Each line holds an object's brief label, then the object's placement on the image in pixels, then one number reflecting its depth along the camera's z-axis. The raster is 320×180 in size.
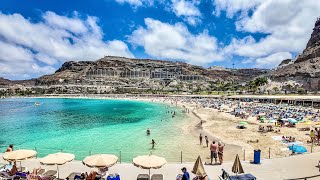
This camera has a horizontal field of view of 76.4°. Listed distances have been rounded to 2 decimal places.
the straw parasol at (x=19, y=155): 10.27
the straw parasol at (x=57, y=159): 9.84
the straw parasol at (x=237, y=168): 9.88
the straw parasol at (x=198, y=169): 9.58
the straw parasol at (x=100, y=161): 9.42
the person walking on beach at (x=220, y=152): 12.48
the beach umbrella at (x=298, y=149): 13.73
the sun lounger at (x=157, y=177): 9.68
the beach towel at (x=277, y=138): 19.69
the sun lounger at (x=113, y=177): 9.02
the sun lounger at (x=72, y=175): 9.76
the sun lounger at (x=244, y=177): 9.09
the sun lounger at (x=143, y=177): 9.60
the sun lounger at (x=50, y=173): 10.11
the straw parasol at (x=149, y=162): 9.41
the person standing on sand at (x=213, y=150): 12.78
